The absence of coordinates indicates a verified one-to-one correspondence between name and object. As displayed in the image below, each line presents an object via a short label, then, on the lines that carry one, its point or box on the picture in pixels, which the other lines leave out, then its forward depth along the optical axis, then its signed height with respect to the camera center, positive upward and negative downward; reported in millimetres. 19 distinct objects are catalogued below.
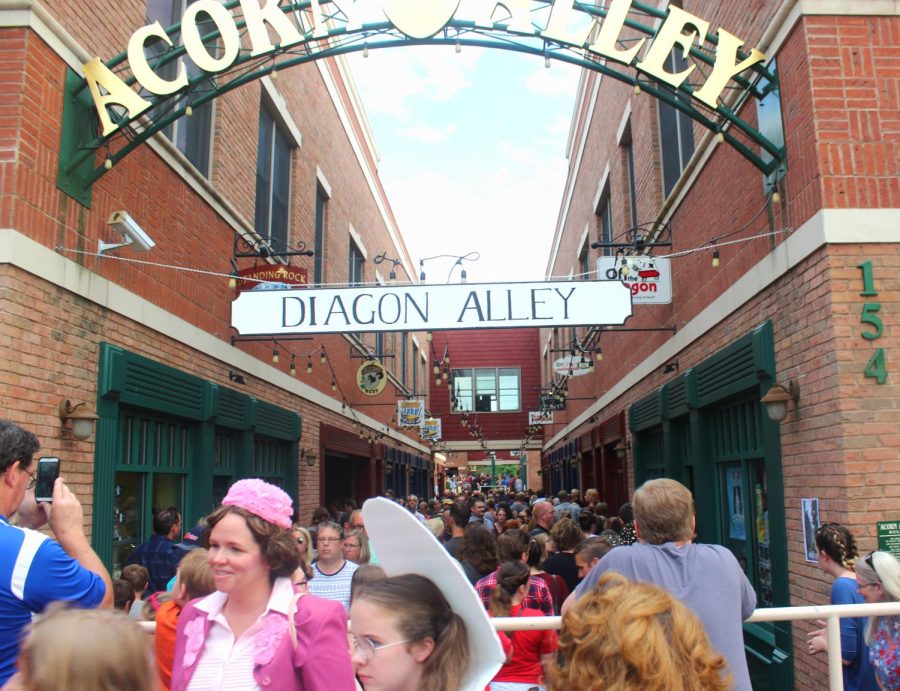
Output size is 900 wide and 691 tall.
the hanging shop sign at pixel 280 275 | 9508 +2401
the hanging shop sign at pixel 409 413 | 24062 +1832
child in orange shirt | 2832 -483
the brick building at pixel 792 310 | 5500 +1309
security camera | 6883 +2137
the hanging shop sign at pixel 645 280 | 9812 +2295
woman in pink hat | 2305 -428
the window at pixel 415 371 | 31638 +4096
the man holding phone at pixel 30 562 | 2408 -246
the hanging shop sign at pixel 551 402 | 22578 +2005
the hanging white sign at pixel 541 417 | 26598 +1820
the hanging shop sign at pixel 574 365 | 14820 +1985
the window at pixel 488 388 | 39500 +4135
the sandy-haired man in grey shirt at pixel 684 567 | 3014 -379
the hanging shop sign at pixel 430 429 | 27622 +1543
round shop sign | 17281 +2071
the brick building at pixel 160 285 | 6012 +1855
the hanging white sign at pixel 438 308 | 7387 +1535
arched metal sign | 6551 +3489
